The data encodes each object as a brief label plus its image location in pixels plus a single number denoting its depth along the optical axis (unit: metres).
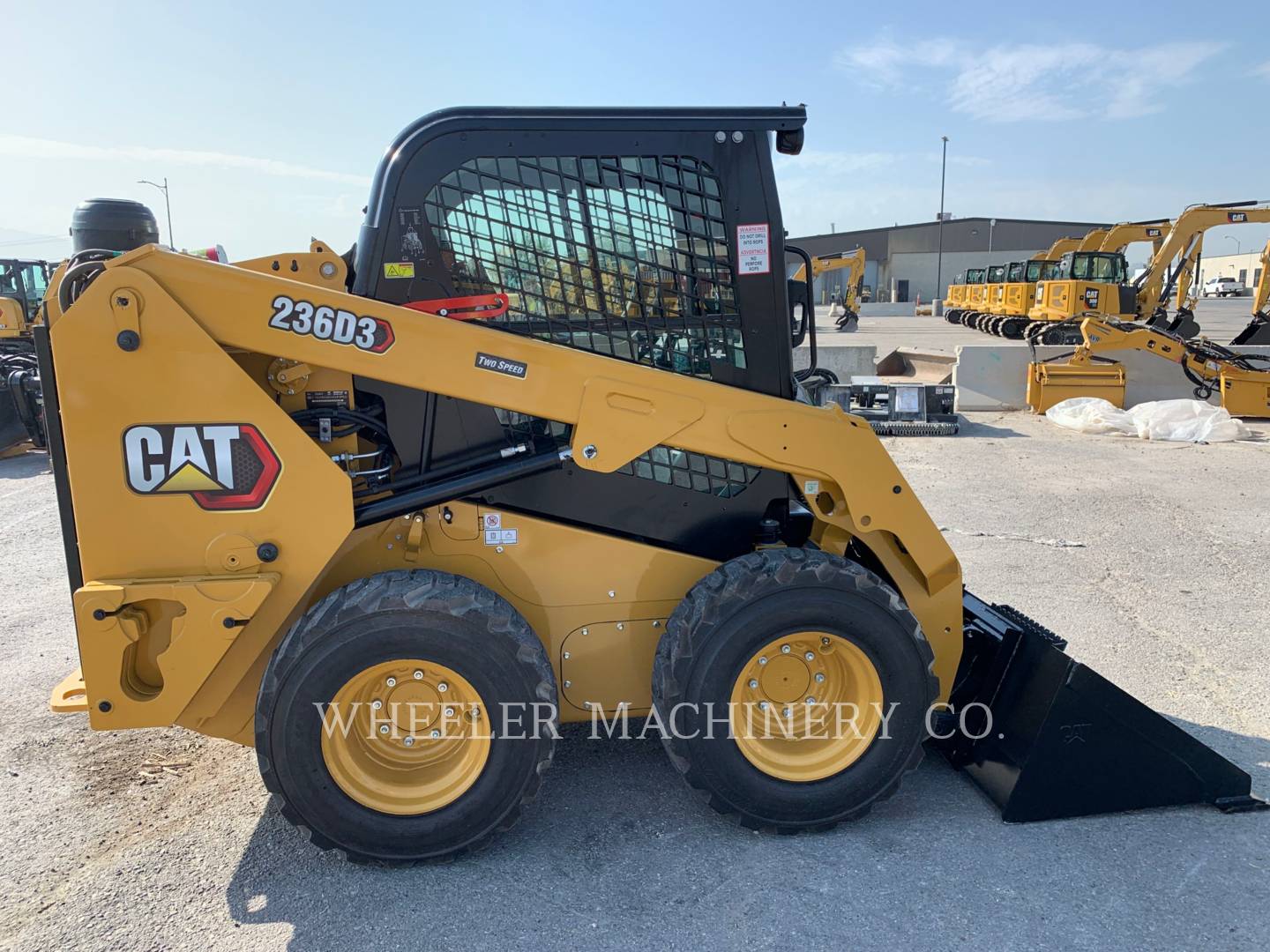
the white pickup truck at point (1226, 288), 63.47
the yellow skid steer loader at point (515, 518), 2.81
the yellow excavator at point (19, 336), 11.17
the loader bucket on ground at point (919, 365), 17.02
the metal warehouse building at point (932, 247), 65.62
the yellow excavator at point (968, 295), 33.35
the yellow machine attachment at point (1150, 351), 12.66
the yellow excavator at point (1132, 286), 17.14
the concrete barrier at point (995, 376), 14.22
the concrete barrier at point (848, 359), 16.81
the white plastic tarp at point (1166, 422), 11.22
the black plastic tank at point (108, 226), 4.23
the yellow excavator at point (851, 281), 29.48
